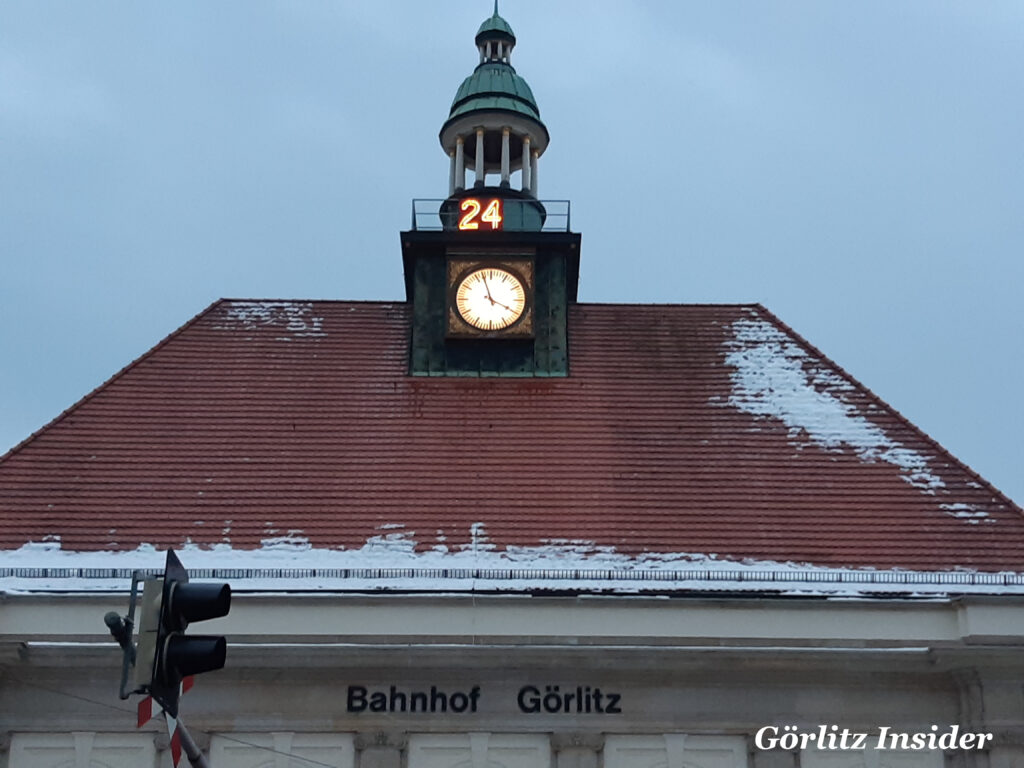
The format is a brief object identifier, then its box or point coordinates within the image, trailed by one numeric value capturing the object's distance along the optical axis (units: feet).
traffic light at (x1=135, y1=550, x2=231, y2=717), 21.04
